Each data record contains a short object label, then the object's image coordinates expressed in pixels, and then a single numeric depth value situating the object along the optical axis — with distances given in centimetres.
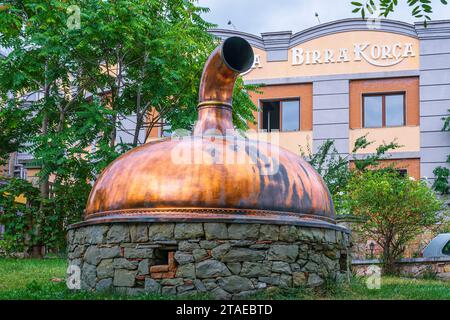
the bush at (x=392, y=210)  1662
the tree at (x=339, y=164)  2084
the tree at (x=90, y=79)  1867
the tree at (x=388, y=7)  589
